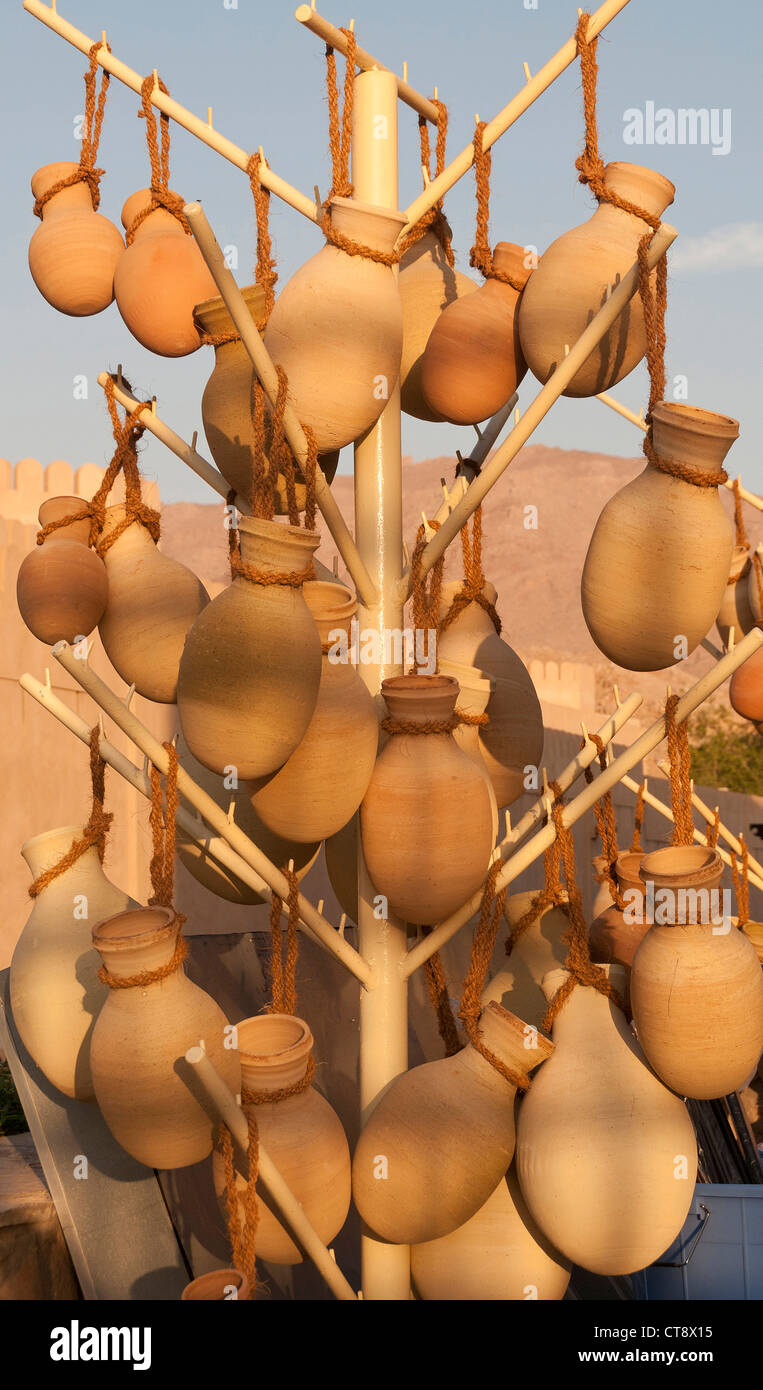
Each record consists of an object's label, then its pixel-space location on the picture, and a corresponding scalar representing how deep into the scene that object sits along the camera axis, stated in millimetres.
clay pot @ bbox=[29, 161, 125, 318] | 2336
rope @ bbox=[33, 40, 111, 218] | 2359
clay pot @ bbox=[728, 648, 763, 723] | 3283
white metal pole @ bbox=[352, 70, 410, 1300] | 2160
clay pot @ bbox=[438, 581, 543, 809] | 2336
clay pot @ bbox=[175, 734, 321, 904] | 2221
